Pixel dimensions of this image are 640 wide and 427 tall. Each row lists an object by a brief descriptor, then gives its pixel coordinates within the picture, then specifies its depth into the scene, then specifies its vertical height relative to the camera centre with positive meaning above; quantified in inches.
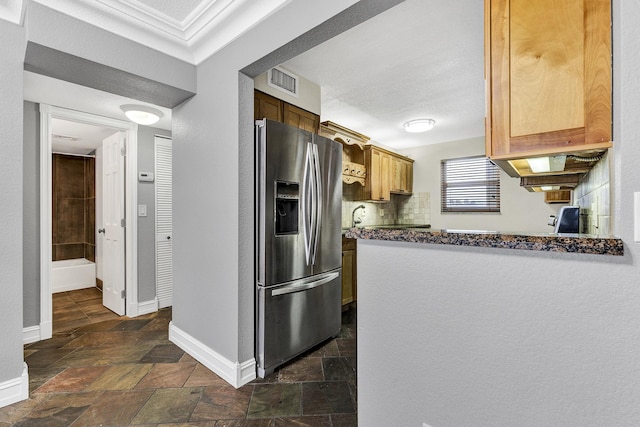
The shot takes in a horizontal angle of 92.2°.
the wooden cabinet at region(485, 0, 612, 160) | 40.7 +19.2
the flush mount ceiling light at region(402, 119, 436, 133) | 159.5 +45.1
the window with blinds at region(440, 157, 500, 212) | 192.7 +16.7
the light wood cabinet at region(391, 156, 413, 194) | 200.2 +24.1
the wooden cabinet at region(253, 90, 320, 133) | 97.3 +34.3
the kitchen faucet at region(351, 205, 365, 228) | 185.6 -5.1
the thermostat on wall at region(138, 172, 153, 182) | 142.2 +16.5
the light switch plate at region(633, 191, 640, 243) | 31.8 -0.7
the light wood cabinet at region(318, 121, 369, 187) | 147.0 +36.2
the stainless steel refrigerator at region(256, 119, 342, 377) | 88.2 -9.4
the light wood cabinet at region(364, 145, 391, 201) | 181.2 +22.4
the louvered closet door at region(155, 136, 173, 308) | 149.3 -5.7
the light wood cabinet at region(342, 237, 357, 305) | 150.9 -29.3
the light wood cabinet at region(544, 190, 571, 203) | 154.0 +7.3
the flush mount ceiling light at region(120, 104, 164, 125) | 118.7 +38.8
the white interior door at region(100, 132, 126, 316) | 141.9 -5.8
